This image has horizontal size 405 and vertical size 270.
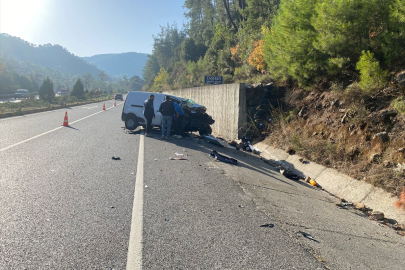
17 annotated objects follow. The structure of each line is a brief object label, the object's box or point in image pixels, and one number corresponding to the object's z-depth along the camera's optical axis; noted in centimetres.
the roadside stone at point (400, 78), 820
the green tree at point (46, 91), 4800
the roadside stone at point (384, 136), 765
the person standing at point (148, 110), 1391
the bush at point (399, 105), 755
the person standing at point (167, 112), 1329
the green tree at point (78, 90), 7006
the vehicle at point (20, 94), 5867
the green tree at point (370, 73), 860
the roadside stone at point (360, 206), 657
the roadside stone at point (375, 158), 749
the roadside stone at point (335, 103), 1027
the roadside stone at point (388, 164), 705
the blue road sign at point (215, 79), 1845
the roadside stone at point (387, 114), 802
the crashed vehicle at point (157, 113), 1445
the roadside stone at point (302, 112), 1192
